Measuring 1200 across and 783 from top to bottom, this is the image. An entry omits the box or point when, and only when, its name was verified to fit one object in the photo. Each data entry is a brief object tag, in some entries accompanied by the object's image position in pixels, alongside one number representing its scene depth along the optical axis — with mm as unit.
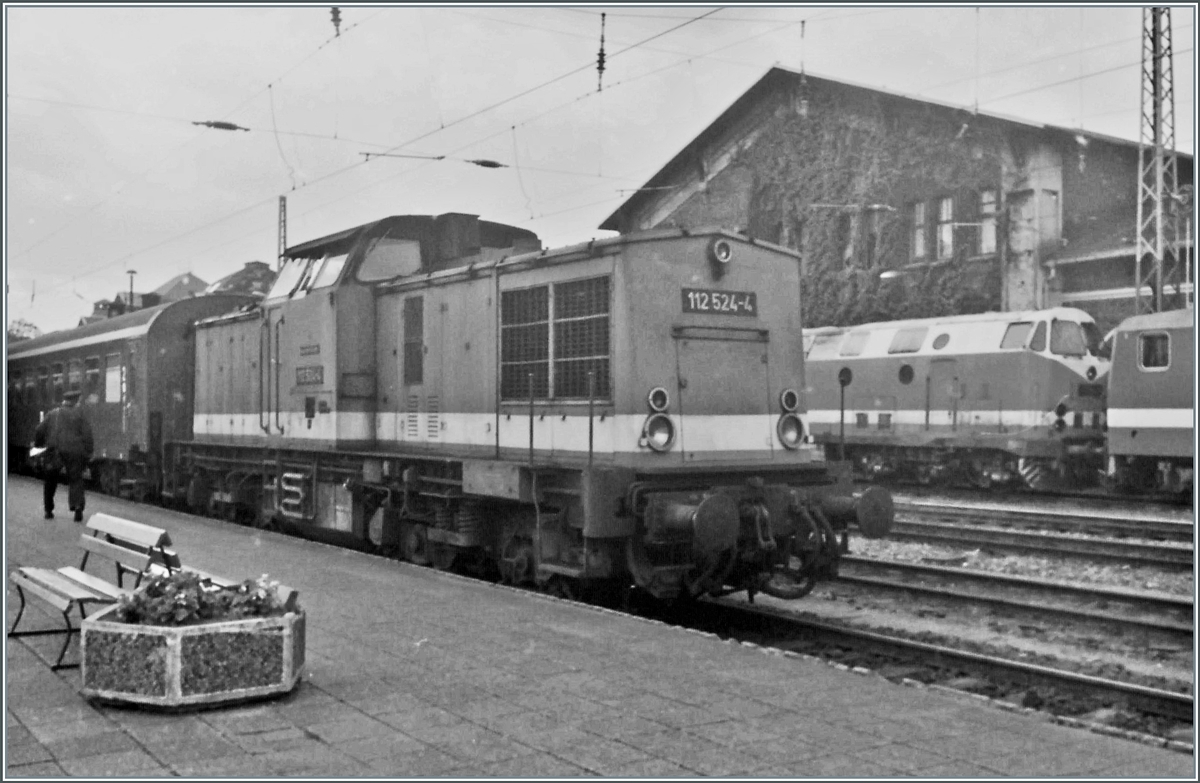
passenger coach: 17766
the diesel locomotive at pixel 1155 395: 17891
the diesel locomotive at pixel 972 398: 20062
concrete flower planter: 5438
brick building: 25812
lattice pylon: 20594
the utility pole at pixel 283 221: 27981
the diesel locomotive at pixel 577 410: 8828
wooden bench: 6441
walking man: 14656
